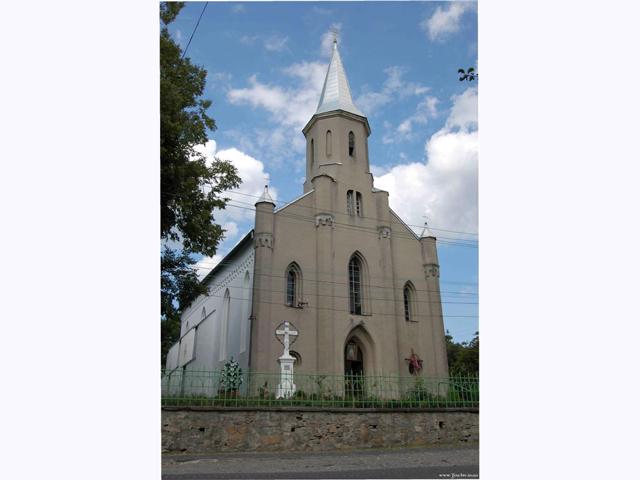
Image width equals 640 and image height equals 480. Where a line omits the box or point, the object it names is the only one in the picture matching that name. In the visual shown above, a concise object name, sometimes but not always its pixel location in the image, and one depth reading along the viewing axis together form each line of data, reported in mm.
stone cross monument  10828
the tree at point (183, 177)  8719
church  16219
